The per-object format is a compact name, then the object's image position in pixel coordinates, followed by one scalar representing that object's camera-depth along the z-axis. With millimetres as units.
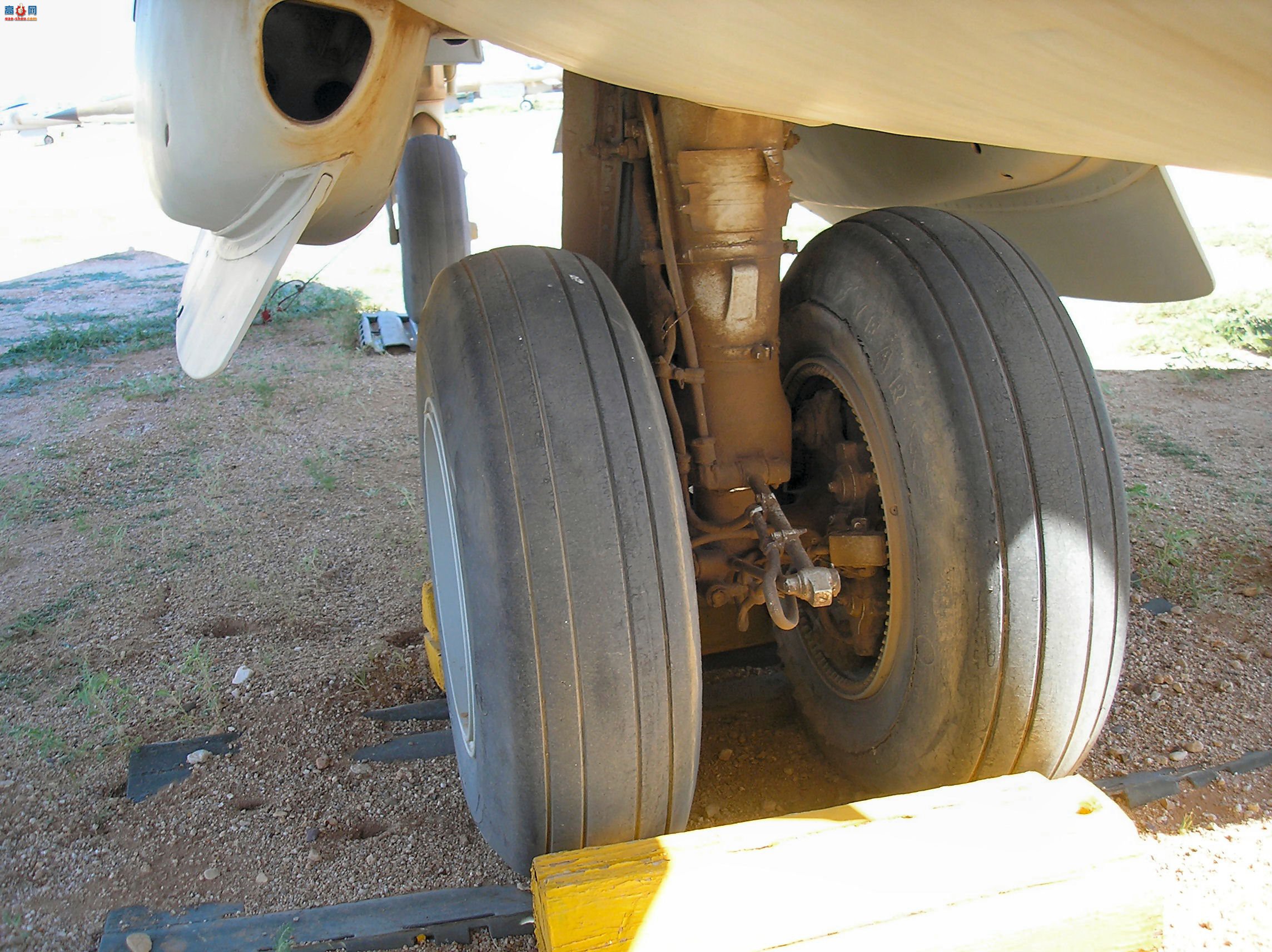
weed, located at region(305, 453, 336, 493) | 3553
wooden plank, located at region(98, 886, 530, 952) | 1542
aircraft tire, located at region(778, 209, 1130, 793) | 1483
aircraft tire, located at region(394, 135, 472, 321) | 4469
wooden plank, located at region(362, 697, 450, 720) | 2184
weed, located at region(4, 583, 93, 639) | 2621
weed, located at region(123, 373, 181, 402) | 4656
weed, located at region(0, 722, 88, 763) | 2088
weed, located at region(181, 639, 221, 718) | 2246
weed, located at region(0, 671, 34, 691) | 2375
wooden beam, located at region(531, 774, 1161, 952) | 1162
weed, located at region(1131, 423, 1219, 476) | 3506
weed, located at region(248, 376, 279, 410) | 4516
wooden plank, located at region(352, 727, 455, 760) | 2039
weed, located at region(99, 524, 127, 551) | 3113
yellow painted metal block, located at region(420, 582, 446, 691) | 2021
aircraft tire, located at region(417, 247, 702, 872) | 1337
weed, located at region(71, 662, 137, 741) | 2230
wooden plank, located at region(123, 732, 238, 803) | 1966
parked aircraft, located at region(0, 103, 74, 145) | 17156
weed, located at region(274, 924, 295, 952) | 1510
